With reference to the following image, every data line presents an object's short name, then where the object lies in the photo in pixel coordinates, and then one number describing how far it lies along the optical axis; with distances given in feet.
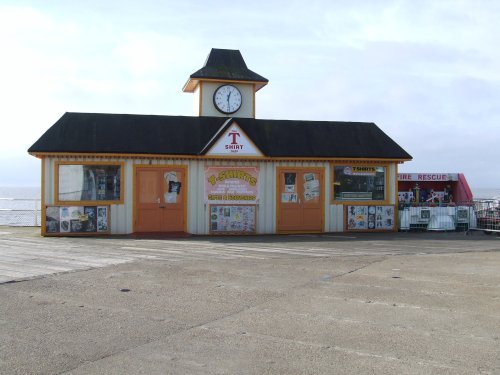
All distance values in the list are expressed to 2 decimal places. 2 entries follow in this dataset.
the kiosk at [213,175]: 60.39
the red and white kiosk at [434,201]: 68.18
